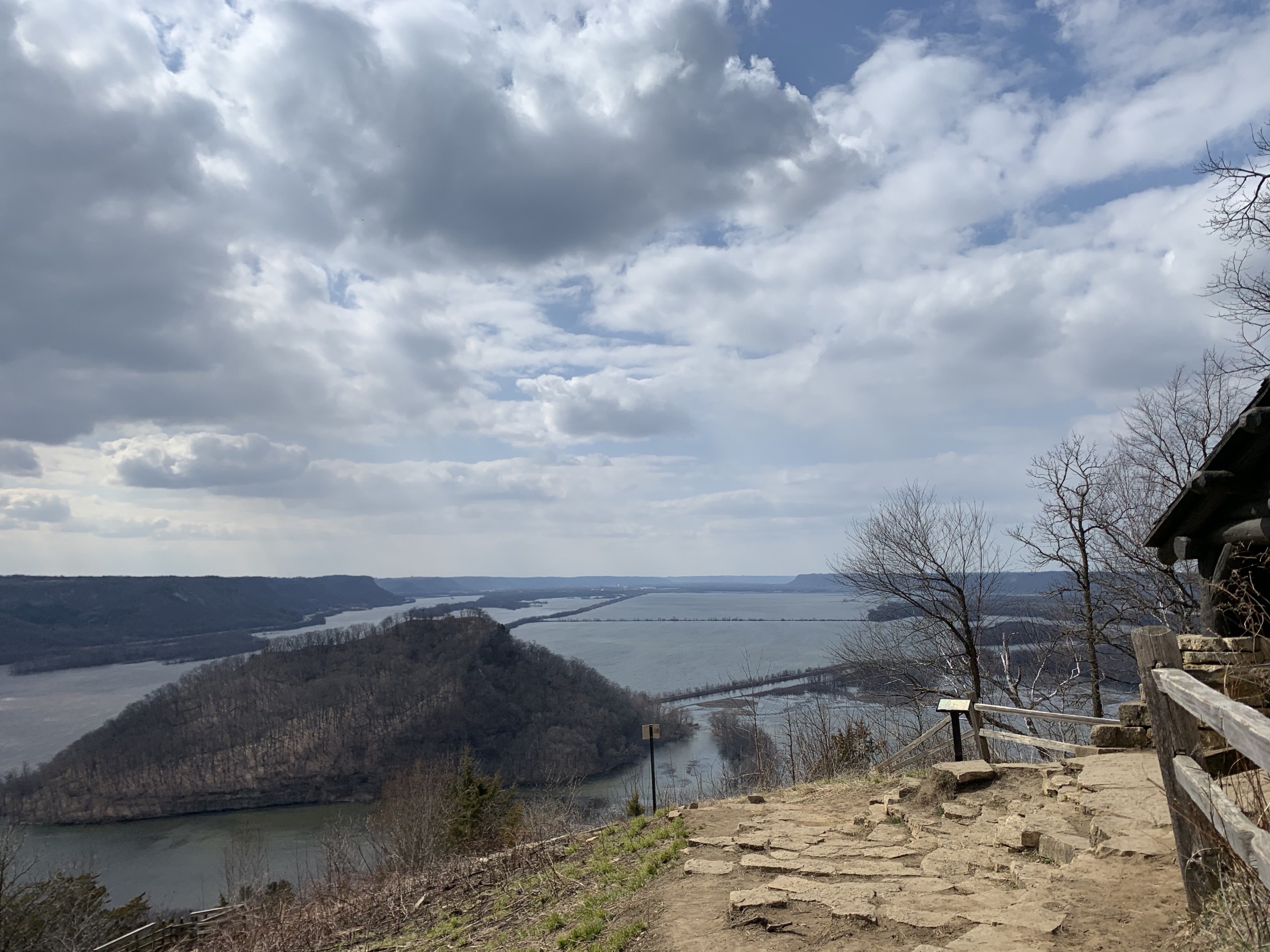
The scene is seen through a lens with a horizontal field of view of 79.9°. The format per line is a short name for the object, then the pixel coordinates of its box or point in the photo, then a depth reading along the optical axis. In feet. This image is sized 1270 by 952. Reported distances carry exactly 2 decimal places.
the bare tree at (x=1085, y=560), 53.72
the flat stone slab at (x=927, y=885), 17.13
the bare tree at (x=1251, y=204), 28.55
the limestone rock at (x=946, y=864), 18.28
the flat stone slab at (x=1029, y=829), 18.84
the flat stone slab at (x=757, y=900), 17.25
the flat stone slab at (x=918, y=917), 15.08
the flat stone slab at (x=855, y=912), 15.72
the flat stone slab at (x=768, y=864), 20.13
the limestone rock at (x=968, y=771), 25.77
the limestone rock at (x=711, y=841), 23.43
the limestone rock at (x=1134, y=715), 27.53
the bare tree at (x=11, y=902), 71.08
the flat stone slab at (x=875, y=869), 18.65
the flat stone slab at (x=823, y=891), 17.02
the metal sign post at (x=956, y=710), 31.27
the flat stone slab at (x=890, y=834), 21.80
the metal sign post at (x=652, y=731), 45.34
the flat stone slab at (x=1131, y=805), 18.38
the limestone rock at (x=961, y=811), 23.53
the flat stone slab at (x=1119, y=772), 21.77
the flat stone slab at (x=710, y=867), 20.79
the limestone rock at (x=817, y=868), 19.20
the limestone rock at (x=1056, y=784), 23.34
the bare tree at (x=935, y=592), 59.21
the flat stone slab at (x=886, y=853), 20.22
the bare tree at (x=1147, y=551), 49.70
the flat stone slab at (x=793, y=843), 21.98
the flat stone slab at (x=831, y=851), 20.74
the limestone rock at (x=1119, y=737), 27.30
